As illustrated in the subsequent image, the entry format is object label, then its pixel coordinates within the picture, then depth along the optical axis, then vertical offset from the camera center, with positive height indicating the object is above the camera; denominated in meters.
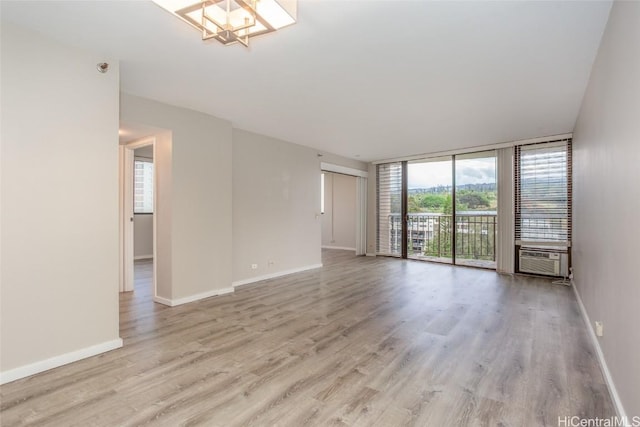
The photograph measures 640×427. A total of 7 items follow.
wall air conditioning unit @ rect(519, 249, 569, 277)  5.20 -0.88
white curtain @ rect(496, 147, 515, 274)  5.67 -0.02
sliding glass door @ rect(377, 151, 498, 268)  6.29 +0.04
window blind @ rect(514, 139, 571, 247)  5.20 +0.30
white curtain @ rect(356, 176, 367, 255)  7.91 -0.07
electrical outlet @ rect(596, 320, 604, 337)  2.28 -0.88
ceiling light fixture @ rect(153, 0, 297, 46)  1.74 +1.13
